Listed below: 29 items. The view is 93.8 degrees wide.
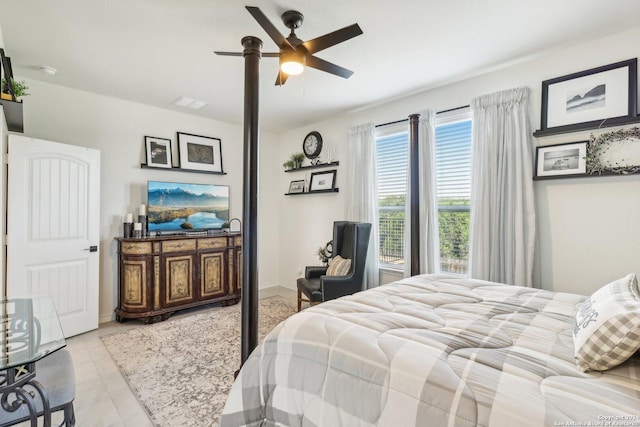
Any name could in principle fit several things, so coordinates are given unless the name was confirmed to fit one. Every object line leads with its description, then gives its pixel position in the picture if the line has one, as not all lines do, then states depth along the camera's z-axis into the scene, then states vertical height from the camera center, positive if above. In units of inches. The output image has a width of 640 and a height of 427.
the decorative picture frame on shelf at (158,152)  156.0 +34.1
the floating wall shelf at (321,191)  170.6 +14.6
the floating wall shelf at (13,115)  85.7 +33.2
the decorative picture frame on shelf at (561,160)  96.6 +18.4
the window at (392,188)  147.3 +13.9
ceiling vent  146.7 +57.3
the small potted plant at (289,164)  197.3 +34.1
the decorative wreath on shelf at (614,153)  87.9 +19.1
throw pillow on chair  137.1 -23.8
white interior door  112.9 -4.0
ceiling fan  74.3 +45.6
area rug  78.5 -50.0
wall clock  182.9 +44.7
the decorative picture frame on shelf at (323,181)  173.9 +21.0
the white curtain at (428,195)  130.0 +9.0
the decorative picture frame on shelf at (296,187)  195.2 +19.4
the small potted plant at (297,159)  195.0 +37.0
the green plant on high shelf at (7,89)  82.7 +37.4
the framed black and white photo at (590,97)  89.6 +38.0
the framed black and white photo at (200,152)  167.8 +37.0
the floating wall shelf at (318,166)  173.0 +30.4
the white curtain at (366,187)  153.3 +15.3
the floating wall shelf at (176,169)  154.4 +25.7
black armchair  129.3 -26.7
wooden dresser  137.9 -28.8
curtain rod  124.3 +45.4
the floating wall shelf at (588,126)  88.7 +28.4
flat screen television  154.3 +5.3
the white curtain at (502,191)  104.4 +9.1
